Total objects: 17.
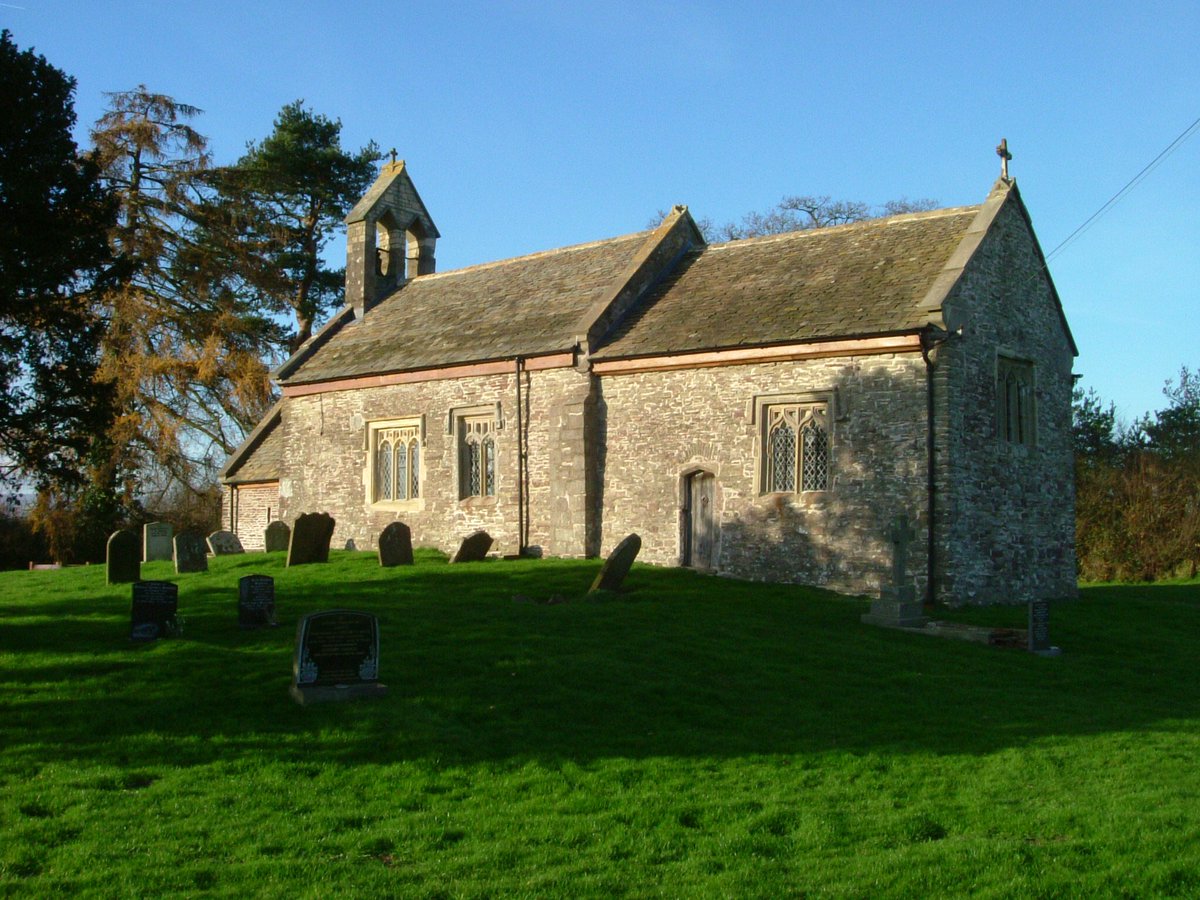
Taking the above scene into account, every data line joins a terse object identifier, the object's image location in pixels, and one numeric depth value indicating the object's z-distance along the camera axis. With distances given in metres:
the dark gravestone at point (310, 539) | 22.05
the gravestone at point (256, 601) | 14.13
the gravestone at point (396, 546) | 21.47
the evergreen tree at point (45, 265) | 14.48
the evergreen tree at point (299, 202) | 37.97
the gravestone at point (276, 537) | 26.42
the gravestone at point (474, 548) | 22.58
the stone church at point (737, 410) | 19.33
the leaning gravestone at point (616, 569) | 17.86
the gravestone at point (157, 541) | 25.36
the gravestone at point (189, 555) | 22.23
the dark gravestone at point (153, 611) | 13.35
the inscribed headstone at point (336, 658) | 10.87
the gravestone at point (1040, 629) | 16.28
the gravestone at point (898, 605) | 16.95
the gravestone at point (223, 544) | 28.53
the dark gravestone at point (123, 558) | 19.52
